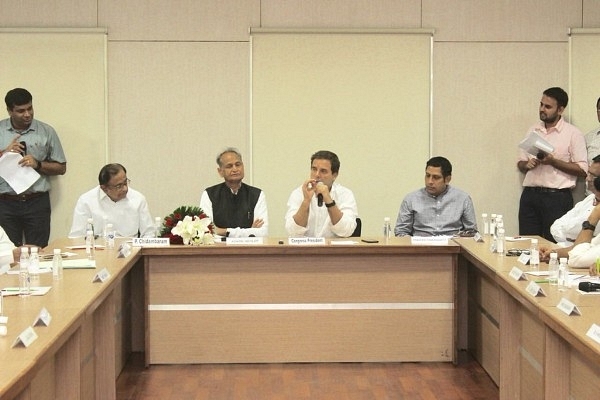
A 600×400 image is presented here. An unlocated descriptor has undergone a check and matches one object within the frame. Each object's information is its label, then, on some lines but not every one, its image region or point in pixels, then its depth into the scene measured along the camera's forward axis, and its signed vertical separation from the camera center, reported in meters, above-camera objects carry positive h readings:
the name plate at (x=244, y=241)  5.91 -0.34
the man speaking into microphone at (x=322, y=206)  6.32 -0.12
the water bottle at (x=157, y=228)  6.25 -0.28
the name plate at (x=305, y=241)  5.80 -0.33
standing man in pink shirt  7.68 +0.15
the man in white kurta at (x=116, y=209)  6.55 -0.15
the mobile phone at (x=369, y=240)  6.02 -0.34
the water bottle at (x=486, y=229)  6.49 -0.29
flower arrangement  5.82 -0.25
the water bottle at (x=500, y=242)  5.55 -0.32
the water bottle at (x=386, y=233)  6.02 -0.30
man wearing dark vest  6.66 -0.10
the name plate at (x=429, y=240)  5.88 -0.33
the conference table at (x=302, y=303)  5.78 -0.71
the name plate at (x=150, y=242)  5.82 -0.34
